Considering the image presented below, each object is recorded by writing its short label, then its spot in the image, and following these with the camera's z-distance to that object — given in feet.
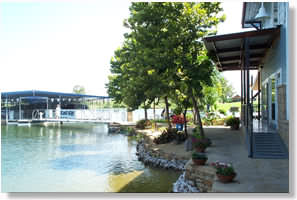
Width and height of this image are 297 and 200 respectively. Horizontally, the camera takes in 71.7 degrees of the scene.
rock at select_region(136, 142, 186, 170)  22.67
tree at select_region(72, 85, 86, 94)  190.36
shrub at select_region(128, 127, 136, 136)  46.34
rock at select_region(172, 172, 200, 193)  15.85
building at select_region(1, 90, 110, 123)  67.09
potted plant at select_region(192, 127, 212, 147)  22.51
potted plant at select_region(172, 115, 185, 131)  33.34
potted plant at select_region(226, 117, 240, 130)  35.90
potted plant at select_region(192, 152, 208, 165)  16.32
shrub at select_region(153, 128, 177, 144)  28.58
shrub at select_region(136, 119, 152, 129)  46.35
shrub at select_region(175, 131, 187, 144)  27.57
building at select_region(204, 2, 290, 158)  18.49
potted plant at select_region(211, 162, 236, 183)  13.14
